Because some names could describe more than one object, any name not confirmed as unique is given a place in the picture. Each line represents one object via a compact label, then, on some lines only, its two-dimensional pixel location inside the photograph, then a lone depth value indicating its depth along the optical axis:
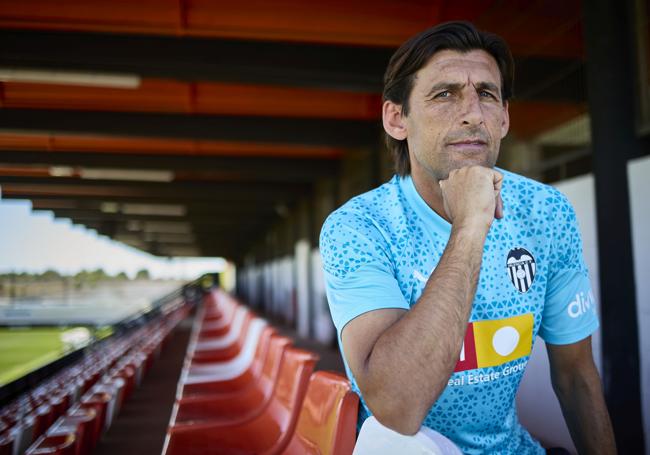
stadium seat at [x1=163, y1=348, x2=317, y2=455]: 2.09
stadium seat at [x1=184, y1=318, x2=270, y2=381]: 3.72
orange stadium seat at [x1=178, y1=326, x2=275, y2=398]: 3.37
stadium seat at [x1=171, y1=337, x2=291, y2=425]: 2.70
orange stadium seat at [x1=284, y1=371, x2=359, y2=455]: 1.27
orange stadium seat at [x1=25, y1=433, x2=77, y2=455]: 2.46
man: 0.95
